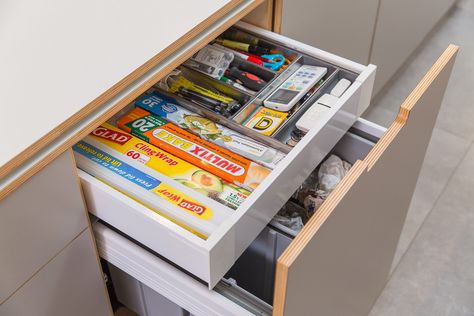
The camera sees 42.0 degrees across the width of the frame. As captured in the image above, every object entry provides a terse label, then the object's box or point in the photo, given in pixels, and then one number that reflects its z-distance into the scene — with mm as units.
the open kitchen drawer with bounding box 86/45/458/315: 734
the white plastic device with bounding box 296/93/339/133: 953
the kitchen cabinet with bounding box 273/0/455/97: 1145
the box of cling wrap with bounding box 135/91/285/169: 905
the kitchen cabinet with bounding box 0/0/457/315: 719
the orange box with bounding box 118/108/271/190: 875
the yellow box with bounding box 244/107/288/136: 959
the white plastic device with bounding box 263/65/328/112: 986
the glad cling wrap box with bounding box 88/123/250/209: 847
